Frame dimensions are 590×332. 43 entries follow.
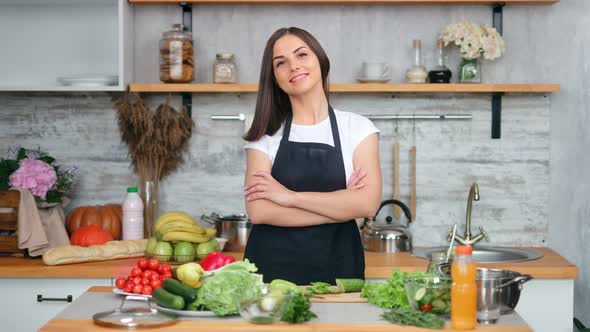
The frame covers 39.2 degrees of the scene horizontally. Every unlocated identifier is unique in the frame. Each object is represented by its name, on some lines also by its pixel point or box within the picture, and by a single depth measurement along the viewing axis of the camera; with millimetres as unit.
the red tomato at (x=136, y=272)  2355
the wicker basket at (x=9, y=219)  3717
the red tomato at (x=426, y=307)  2096
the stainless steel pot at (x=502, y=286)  2049
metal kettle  3883
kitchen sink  3908
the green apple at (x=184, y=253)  3590
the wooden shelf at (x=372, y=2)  3994
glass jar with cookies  3980
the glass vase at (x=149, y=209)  4105
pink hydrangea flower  3791
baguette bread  3551
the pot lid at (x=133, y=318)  2021
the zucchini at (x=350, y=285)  2430
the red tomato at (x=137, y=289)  2324
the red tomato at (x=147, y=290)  2312
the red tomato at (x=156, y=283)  2292
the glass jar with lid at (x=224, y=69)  4016
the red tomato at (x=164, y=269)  2321
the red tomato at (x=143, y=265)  2363
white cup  4004
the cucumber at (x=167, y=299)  2119
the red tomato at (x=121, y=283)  2372
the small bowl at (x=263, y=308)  2016
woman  2873
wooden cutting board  2314
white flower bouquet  3971
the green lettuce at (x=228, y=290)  2096
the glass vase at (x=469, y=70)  4039
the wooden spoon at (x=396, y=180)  4152
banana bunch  3609
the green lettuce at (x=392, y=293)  2197
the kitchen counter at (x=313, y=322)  2006
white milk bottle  3986
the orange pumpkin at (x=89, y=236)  3797
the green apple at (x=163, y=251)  3596
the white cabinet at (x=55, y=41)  4148
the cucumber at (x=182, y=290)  2137
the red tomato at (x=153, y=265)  2344
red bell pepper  2297
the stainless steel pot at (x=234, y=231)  3900
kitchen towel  3686
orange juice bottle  1974
